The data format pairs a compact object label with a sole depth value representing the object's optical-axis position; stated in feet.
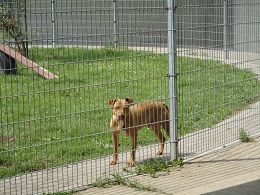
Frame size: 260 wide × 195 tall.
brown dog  24.61
